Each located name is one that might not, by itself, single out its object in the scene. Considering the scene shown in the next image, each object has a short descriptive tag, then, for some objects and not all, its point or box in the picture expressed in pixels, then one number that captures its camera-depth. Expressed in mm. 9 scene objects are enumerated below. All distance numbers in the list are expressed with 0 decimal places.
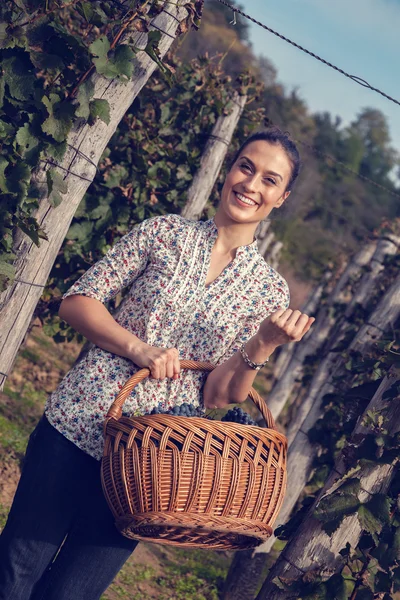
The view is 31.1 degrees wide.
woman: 2248
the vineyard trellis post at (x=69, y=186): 2986
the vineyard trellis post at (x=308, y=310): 11344
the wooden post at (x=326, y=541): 2891
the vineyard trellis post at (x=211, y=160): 4914
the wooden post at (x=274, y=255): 11195
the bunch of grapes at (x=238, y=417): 2258
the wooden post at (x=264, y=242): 9881
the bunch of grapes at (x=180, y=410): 2299
